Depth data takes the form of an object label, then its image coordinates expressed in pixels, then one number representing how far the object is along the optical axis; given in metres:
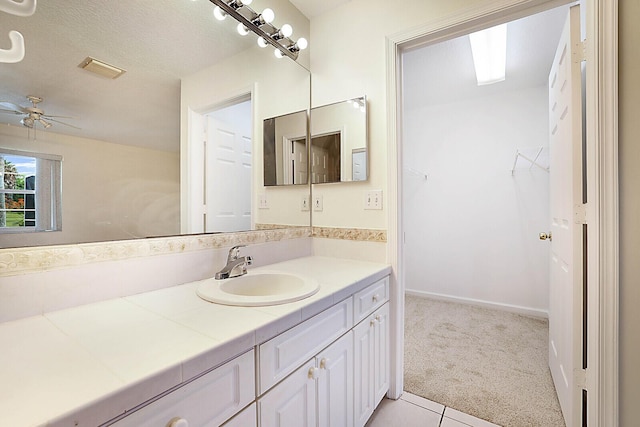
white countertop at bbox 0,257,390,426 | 0.47
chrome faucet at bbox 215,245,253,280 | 1.22
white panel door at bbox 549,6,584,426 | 1.22
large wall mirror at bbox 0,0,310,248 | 0.87
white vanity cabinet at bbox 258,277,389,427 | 0.81
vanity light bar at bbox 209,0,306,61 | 1.38
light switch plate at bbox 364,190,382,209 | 1.61
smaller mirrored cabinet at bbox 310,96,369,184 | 1.67
